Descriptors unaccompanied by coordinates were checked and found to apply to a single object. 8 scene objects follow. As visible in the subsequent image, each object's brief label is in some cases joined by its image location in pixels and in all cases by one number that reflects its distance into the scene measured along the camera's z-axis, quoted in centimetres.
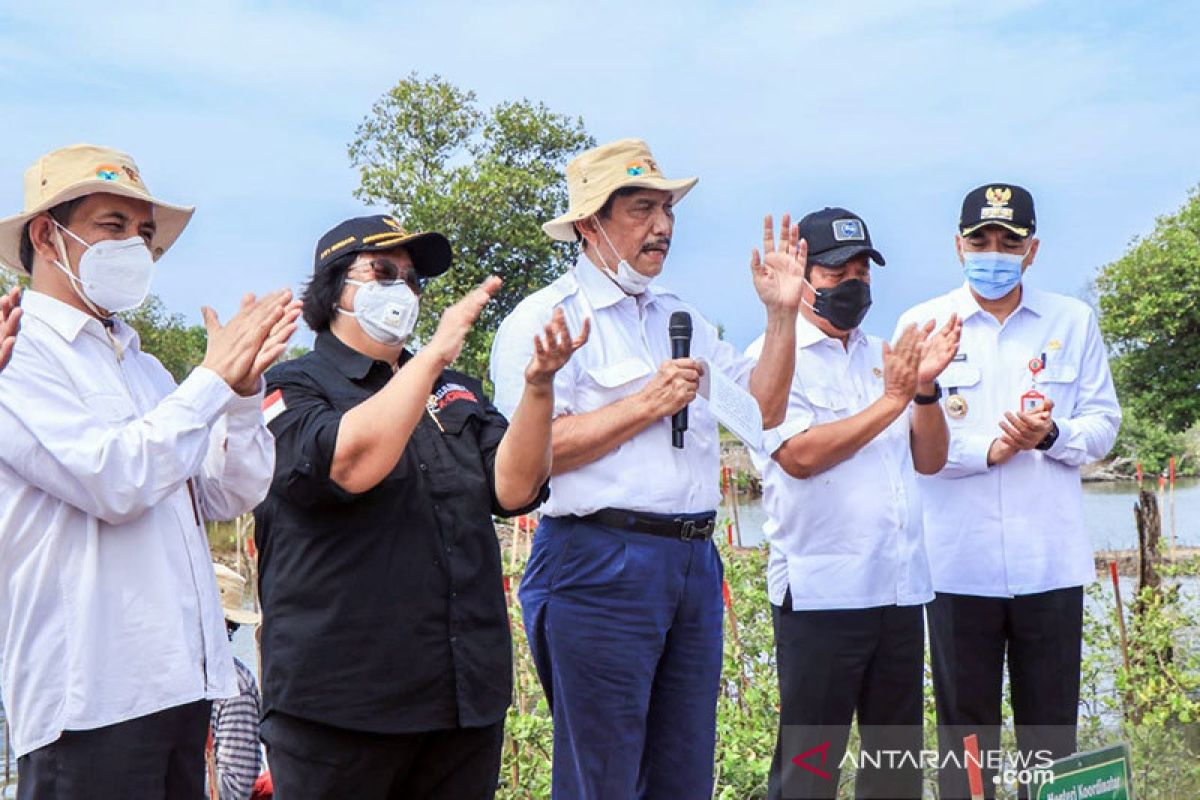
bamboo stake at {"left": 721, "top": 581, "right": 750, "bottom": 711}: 573
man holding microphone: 344
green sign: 250
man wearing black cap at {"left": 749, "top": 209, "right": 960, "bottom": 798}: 394
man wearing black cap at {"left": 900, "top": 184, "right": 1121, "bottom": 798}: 428
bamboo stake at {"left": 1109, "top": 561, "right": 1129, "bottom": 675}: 601
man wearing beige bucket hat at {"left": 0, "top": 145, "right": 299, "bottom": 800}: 260
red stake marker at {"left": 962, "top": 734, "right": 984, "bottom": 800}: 262
